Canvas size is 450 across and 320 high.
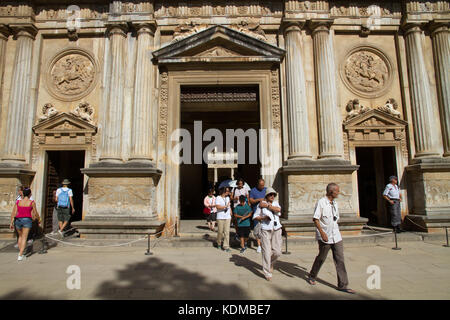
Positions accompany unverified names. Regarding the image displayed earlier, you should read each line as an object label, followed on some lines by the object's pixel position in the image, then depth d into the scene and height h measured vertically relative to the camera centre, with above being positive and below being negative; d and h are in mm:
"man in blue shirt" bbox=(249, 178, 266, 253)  6952 -80
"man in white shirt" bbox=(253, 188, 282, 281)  4855 -720
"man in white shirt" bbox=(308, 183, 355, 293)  4305 -708
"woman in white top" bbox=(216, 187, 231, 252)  7098 -692
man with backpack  8773 -383
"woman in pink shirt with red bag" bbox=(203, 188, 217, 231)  9455 -620
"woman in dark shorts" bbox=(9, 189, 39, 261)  6441 -519
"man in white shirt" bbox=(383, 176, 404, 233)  8555 -271
